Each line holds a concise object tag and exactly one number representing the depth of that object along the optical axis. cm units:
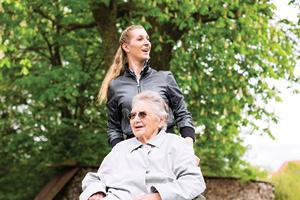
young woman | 417
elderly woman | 320
